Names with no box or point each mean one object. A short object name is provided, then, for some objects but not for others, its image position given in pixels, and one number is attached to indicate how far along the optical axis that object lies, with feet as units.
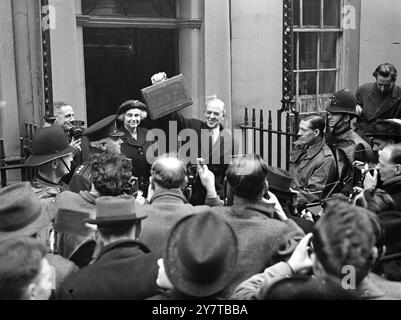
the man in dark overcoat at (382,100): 24.45
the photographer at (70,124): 19.42
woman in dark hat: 19.80
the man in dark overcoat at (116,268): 9.44
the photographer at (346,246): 8.22
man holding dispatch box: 20.02
